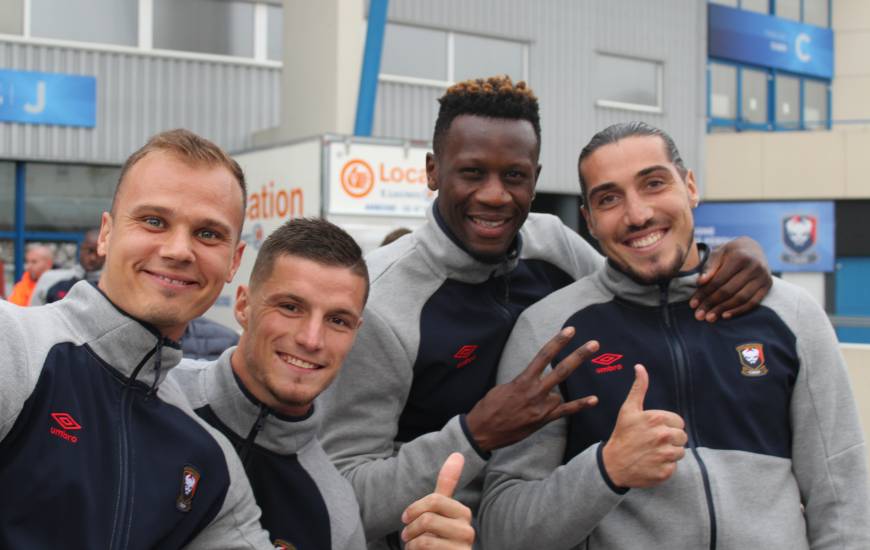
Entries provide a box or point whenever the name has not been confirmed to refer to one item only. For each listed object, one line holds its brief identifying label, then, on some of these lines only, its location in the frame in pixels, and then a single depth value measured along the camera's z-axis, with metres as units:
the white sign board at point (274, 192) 10.65
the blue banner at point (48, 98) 15.57
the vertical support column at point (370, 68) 12.66
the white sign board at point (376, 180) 10.57
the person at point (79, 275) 7.85
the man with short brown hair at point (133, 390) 1.99
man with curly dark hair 2.87
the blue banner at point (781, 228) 22.61
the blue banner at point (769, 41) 23.64
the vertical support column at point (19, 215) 16.08
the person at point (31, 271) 9.93
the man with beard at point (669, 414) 2.54
